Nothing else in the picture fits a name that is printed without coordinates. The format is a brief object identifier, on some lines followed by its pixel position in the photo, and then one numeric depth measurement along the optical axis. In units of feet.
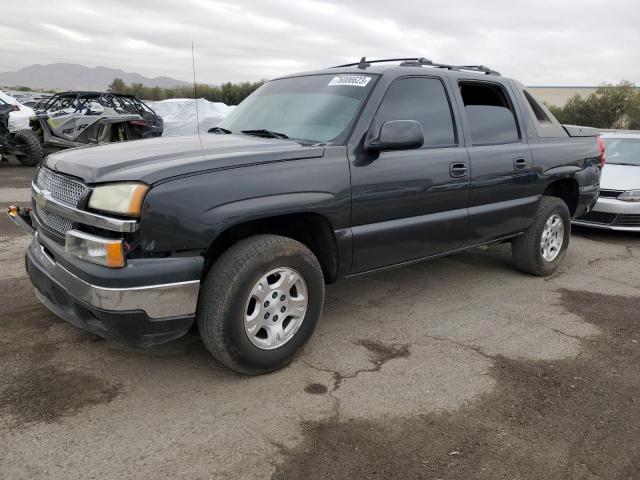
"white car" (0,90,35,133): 39.99
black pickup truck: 9.18
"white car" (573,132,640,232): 23.88
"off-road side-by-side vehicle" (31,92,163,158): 39.50
